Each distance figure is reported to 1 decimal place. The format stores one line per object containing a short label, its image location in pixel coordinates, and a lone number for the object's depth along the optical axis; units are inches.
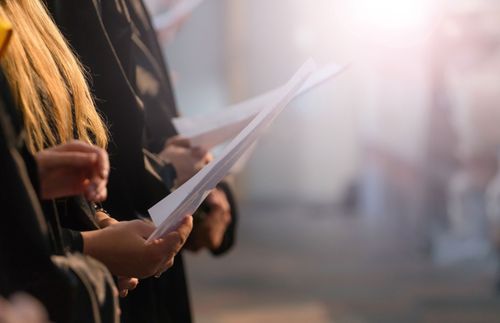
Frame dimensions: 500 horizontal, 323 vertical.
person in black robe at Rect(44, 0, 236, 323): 95.5
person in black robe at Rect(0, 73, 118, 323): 73.8
